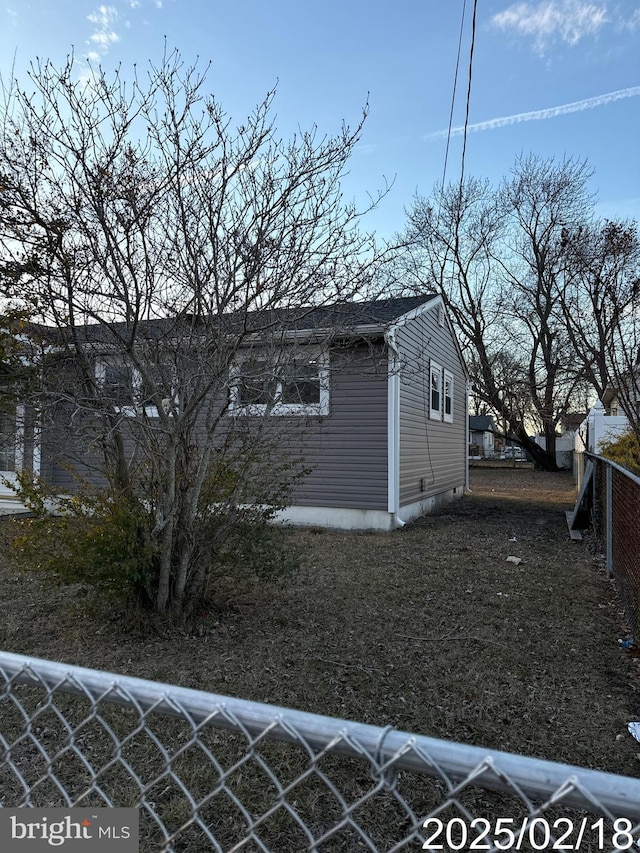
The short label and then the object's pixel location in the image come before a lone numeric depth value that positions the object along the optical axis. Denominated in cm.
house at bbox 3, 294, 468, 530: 416
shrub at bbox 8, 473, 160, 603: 374
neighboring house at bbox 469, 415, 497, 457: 4935
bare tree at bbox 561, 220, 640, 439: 802
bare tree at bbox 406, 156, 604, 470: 2383
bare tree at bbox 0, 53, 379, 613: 364
